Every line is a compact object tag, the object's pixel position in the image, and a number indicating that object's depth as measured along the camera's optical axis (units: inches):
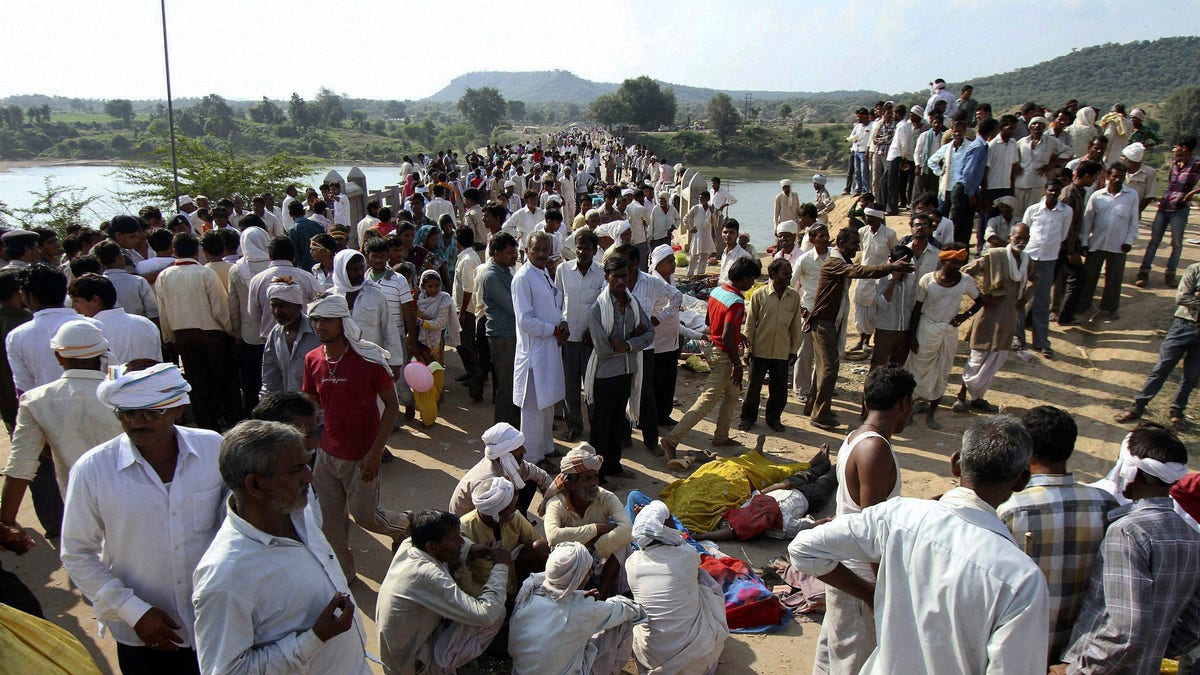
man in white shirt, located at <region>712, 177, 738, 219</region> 469.1
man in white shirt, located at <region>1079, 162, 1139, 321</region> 295.4
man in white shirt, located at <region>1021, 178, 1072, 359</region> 285.0
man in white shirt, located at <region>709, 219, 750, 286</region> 295.3
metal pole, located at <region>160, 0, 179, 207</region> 446.9
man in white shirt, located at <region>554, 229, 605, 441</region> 207.9
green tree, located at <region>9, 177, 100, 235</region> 513.5
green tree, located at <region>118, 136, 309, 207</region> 641.0
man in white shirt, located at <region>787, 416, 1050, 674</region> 68.7
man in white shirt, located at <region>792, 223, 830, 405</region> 265.2
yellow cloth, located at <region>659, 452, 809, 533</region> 184.7
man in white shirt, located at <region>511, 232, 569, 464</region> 197.6
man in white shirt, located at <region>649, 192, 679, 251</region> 459.8
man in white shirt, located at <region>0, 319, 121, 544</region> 115.7
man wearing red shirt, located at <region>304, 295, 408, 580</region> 140.9
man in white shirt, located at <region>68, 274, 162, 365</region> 150.4
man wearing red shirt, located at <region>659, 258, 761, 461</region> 216.5
